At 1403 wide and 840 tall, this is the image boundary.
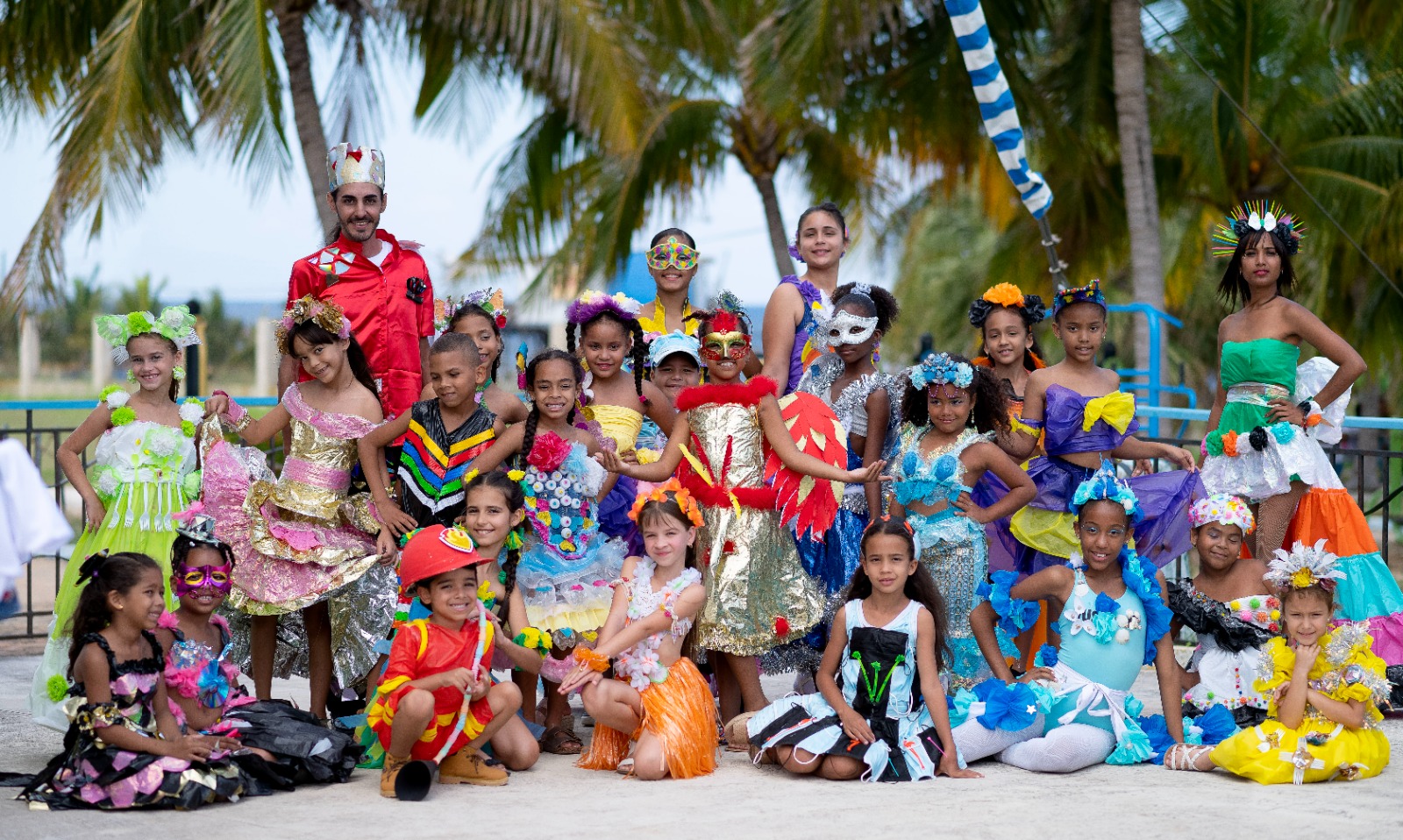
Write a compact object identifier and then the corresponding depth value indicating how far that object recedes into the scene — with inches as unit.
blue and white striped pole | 369.4
